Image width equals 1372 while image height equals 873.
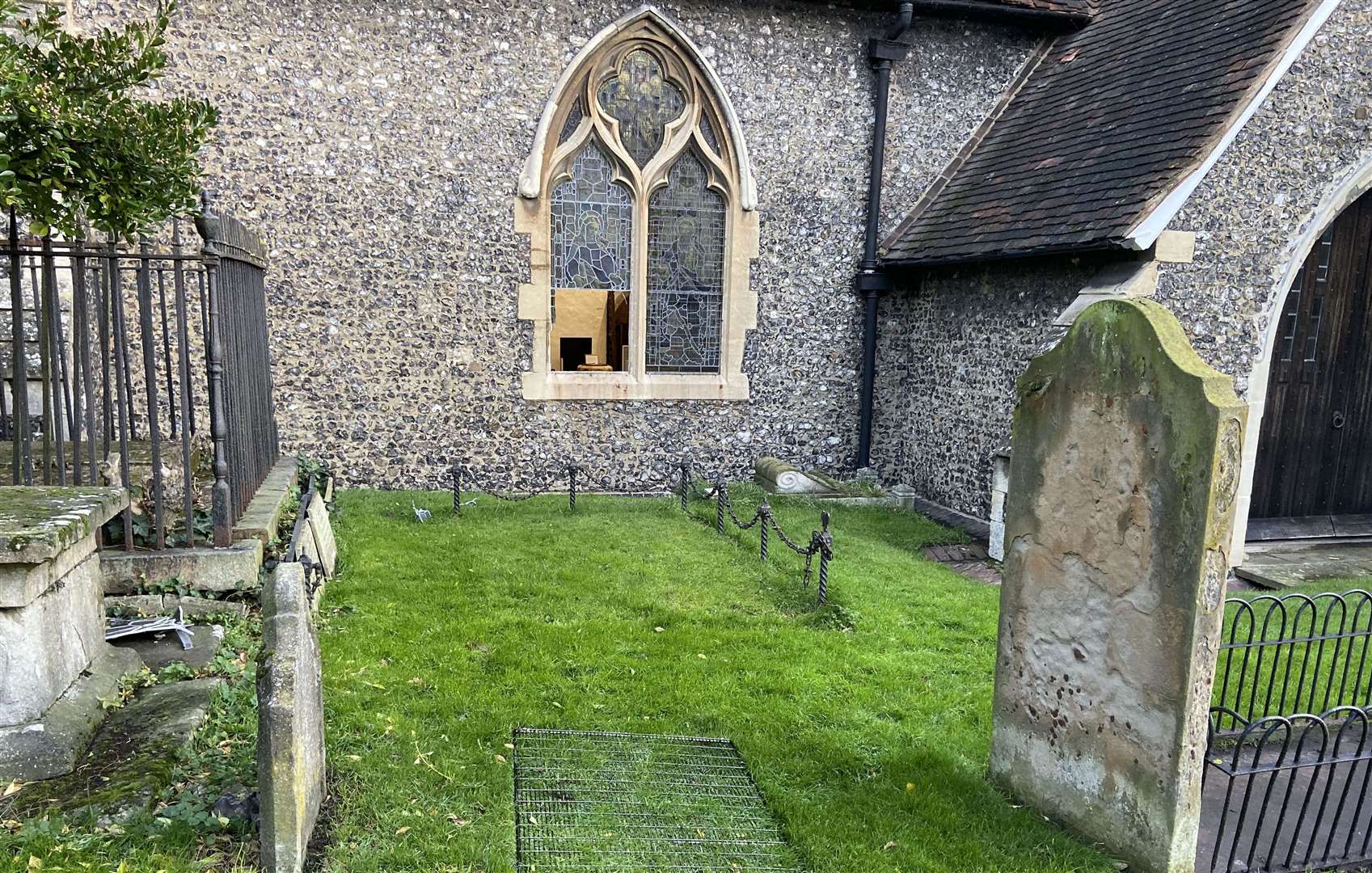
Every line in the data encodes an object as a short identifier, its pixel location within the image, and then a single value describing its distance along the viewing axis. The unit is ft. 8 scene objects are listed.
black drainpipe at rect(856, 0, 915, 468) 33.76
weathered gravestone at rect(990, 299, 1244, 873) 10.48
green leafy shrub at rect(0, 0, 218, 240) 12.41
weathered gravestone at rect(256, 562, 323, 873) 9.48
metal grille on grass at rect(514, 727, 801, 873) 11.20
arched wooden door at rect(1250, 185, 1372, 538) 31.78
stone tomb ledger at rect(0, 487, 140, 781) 10.12
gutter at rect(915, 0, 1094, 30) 33.19
